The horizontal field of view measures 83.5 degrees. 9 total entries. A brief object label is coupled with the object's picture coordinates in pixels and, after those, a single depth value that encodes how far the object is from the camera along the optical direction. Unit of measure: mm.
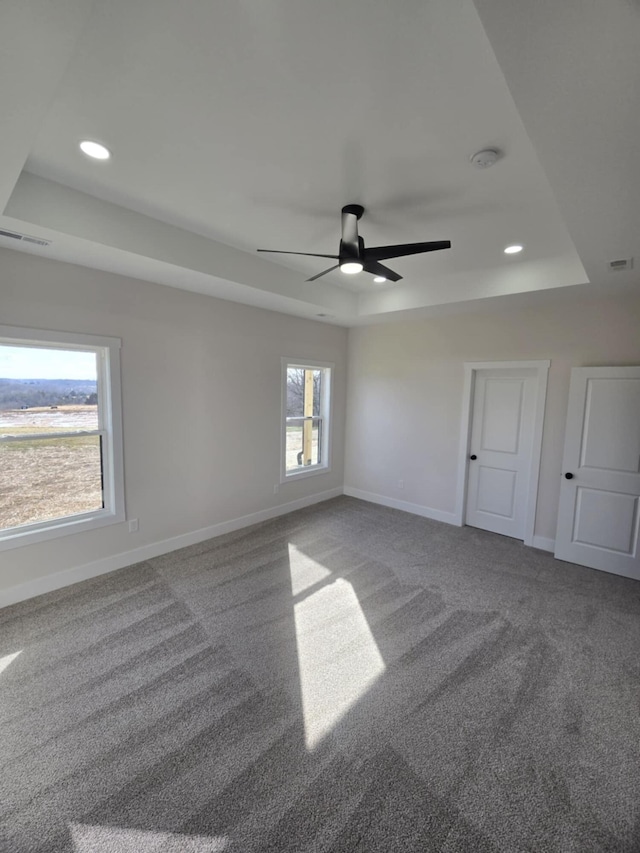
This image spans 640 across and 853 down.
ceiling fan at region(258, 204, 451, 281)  2424
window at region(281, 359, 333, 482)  4977
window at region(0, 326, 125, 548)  2814
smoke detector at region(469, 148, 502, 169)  1895
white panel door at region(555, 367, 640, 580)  3404
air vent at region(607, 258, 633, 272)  2639
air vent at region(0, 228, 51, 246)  2385
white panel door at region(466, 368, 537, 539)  4172
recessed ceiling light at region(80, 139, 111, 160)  1938
